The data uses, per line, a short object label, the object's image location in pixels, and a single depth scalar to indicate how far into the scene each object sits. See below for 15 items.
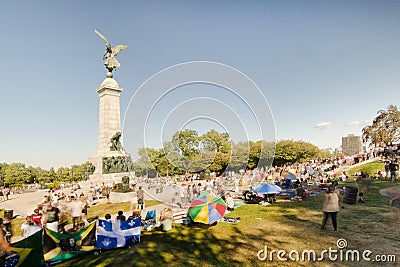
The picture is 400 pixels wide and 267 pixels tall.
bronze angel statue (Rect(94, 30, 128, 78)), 28.89
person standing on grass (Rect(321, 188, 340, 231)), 8.85
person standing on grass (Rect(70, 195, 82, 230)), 10.41
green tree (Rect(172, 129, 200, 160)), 66.75
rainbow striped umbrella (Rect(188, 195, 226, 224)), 9.35
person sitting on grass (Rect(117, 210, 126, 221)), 8.46
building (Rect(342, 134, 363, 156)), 80.06
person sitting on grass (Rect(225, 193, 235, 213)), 13.38
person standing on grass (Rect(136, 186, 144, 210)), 13.51
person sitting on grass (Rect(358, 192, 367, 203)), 13.76
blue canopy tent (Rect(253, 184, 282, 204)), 14.62
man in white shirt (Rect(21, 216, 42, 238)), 7.47
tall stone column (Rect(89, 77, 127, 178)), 26.91
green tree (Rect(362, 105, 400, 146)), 42.84
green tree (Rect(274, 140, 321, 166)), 59.57
